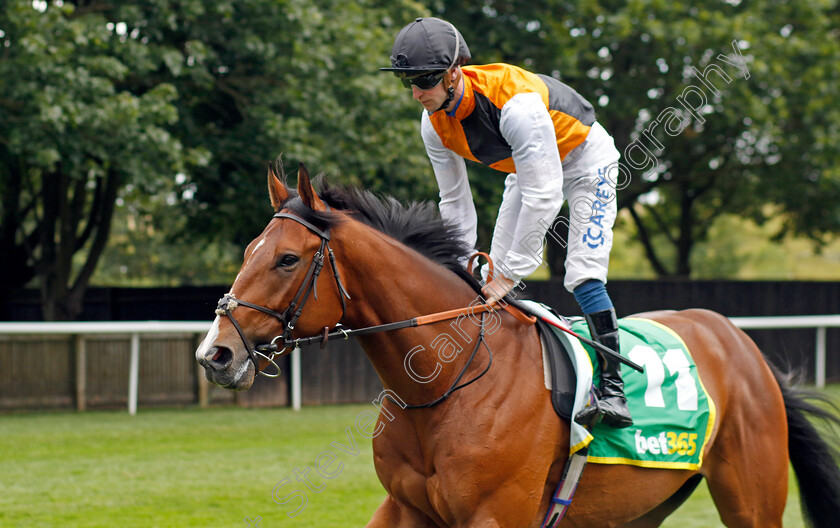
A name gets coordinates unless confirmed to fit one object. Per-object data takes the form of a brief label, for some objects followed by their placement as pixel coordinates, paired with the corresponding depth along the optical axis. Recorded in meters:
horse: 5.18
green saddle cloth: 6.46
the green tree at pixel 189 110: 17.81
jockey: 6.01
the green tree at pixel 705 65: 25.52
